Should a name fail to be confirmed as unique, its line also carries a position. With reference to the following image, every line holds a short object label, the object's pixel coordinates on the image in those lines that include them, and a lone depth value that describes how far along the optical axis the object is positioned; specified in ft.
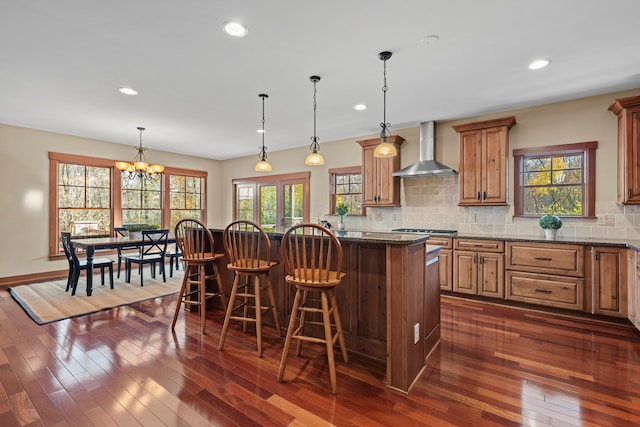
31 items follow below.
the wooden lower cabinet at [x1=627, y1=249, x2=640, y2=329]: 9.74
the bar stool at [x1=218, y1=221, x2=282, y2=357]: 8.69
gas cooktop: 15.55
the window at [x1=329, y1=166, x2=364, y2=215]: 19.57
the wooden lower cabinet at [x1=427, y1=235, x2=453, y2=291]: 14.03
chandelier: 16.79
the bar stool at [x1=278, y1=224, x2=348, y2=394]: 6.93
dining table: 14.24
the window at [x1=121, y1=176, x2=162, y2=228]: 21.49
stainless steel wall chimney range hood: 15.19
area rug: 12.04
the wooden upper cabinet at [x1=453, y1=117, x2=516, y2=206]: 13.94
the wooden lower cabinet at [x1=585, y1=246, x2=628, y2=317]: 10.70
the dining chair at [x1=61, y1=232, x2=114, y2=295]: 14.37
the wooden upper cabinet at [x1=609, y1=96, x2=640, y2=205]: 11.25
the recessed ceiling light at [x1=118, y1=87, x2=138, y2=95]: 11.95
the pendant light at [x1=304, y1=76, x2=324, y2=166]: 12.08
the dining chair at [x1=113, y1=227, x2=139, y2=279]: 16.56
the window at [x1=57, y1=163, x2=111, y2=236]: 18.85
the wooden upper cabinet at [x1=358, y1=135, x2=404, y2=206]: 17.02
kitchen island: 6.95
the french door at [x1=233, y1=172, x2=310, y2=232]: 22.47
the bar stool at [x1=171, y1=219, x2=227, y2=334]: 10.12
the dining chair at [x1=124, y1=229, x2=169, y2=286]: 16.33
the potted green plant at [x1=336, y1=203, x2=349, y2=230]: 18.42
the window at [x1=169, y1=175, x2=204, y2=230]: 24.17
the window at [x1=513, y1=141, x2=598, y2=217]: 12.94
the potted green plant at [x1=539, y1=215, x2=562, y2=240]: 12.63
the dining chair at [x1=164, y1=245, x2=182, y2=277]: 17.91
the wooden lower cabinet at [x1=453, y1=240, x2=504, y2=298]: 12.91
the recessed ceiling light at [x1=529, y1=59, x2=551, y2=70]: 9.89
